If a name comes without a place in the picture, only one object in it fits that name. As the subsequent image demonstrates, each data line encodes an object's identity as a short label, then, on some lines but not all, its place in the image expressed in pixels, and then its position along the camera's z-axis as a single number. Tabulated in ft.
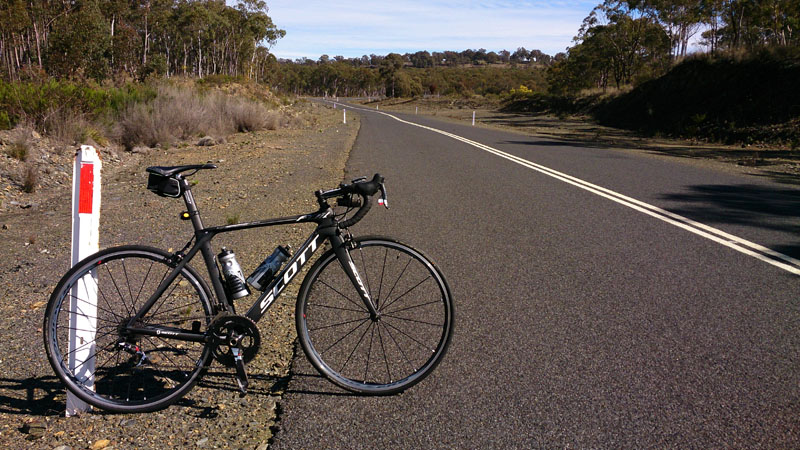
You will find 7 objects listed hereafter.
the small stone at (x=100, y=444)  9.16
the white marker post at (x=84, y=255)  9.93
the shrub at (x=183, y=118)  58.18
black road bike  10.13
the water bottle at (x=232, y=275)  10.46
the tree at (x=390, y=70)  426.10
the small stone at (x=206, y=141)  60.53
